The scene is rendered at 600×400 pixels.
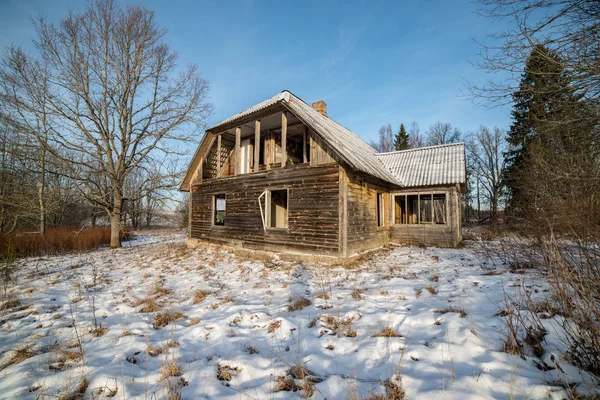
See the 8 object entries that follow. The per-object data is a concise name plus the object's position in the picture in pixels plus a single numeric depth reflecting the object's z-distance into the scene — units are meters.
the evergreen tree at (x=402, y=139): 37.81
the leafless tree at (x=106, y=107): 11.67
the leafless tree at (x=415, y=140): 40.69
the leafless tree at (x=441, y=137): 40.53
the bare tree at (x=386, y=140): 42.52
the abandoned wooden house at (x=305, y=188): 8.59
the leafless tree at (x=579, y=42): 4.32
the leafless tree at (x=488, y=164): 32.28
